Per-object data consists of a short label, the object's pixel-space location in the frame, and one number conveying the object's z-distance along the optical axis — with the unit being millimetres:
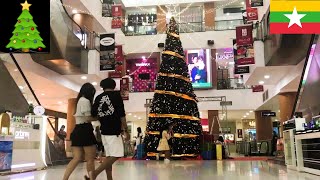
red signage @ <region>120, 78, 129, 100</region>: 20672
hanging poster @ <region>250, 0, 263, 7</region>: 12859
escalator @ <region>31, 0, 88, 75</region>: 11922
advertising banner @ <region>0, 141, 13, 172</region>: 7599
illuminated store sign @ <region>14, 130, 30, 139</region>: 8477
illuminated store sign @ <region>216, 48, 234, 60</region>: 26531
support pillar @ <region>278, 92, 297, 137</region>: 16625
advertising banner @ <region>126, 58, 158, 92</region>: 28156
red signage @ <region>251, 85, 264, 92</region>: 20822
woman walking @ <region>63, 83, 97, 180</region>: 4613
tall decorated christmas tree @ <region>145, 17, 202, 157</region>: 14016
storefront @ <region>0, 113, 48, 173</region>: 7766
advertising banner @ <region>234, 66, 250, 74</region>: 15320
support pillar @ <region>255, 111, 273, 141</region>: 23328
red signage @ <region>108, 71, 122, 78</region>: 17611
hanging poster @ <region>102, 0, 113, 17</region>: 18344
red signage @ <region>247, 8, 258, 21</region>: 15344
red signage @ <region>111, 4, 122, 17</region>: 17625
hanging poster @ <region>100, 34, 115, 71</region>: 15078
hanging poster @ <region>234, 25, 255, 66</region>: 13727
